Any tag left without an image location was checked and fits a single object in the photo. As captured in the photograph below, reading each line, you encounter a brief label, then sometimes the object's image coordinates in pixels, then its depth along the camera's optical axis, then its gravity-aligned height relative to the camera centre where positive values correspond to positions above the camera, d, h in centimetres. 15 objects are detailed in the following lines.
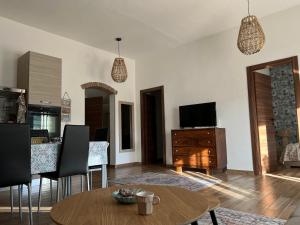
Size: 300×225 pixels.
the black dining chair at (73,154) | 264 -18
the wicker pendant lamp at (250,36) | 375 +147
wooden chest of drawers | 492 -32
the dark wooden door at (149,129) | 708 +17
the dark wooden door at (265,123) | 499 +19
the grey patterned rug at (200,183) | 227 -82
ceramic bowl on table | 134 -33
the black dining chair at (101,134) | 394 +3
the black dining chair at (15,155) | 212 -14
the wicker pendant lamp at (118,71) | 566 +148
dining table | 244 -19
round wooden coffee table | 108 -37
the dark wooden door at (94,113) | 716 +68
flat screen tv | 536 +42
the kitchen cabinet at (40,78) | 447 +113
